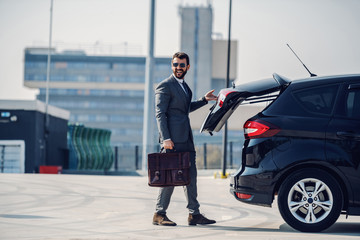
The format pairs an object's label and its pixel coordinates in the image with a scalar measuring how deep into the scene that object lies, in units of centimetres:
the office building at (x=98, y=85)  14200
